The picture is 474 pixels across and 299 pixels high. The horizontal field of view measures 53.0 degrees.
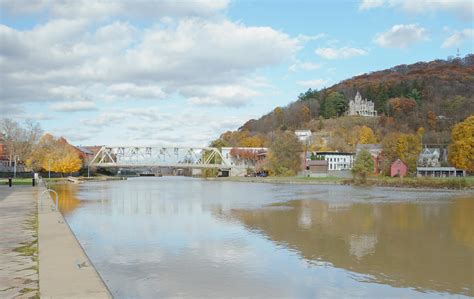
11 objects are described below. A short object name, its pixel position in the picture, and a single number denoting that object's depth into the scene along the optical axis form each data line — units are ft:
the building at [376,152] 299.36
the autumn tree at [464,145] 226.99
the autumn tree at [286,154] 310.45
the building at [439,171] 284.00
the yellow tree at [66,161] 296.71
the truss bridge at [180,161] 426.51
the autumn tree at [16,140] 258.16
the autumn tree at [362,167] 228.55
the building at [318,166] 348.79
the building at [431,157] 307.44
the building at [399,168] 254.06
